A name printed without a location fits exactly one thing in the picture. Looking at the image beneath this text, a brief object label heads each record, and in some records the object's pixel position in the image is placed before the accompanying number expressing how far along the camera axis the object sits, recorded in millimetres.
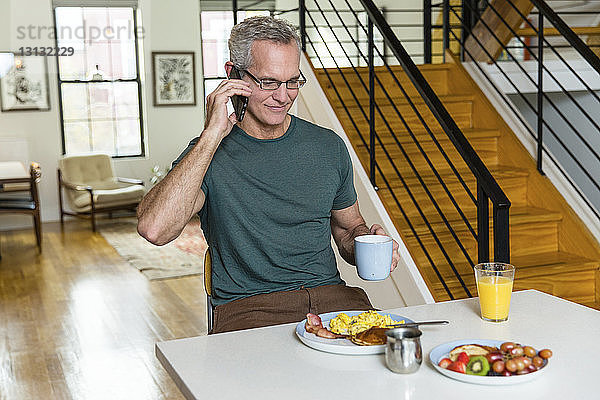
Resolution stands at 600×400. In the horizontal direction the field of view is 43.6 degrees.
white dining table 1217
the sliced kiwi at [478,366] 1252
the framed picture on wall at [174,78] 9344
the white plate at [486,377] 1228
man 2037
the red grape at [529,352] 1301
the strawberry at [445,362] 1279
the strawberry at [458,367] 1255
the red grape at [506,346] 1324
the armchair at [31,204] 6953
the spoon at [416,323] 1471
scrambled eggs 1469
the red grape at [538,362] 1271
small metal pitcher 1270
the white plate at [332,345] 1382
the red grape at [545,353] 1295
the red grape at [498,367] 1252
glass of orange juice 1586
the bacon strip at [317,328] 1459
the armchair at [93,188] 8336
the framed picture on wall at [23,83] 8711
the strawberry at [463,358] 1271
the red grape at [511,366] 1245
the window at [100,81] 9070
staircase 3195
